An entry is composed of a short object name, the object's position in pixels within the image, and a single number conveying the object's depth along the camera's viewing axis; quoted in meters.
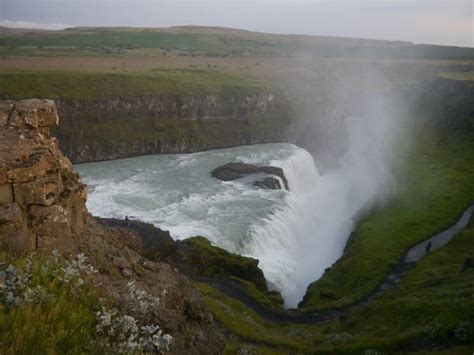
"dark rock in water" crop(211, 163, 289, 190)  55.53
